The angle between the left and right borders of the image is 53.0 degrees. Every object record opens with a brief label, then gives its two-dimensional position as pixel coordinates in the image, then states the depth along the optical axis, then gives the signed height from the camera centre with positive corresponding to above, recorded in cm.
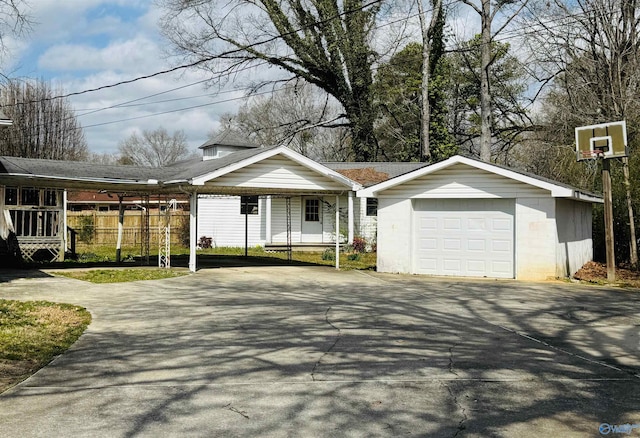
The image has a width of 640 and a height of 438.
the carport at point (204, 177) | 1695 +195
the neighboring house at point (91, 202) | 4362 +330
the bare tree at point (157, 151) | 6725 +1029
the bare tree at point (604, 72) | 2030 +585
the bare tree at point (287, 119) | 4838 +998
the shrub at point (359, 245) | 2800 +7
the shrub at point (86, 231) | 3231 +91
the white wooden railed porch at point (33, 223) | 2098 +91
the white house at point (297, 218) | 2911 +137
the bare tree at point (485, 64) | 2614 +737
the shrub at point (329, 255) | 2545 -33
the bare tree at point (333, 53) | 3300 +1017
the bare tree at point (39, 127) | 4081 +824
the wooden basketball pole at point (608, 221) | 1720 +63
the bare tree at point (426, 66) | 3238 +910
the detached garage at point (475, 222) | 1672 +64
